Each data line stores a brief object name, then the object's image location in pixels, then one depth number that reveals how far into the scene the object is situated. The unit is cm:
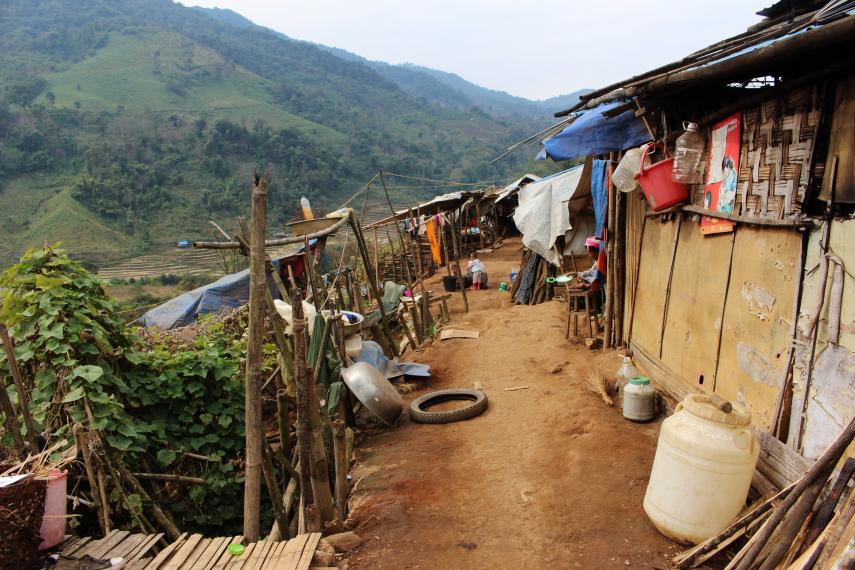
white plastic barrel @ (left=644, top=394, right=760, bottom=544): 322
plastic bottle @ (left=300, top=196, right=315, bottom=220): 950
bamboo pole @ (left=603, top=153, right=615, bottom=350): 736
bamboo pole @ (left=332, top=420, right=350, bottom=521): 470
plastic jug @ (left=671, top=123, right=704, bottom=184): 487
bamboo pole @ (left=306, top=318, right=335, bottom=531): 409
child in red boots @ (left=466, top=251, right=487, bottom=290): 1627
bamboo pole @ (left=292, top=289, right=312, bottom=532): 394
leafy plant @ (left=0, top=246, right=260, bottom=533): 453
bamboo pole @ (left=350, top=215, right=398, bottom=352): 804
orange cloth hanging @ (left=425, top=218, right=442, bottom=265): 2173
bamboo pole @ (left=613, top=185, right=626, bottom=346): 724
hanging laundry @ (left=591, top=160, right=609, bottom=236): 780
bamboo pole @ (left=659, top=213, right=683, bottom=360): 545
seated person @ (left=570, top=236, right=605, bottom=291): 877
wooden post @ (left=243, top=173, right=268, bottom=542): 331
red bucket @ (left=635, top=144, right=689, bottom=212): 517
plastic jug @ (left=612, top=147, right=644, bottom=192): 580
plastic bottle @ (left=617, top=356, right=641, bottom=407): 609
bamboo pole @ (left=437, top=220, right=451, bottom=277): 2081
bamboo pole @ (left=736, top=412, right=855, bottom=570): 250
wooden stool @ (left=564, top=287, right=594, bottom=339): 870
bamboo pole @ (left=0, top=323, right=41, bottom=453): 396
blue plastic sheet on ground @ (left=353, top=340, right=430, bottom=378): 776
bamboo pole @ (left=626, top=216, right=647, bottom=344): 661
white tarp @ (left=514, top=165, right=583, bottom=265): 1149
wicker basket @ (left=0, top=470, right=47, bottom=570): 309
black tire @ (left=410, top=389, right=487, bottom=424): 659
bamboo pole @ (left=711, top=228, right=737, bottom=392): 430
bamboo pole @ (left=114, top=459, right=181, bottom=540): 456
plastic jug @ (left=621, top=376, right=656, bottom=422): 546
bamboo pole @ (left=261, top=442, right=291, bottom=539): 394
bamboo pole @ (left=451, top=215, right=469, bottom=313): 1343
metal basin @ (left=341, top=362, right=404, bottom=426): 643
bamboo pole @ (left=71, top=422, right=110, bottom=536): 410
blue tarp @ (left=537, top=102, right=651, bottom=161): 589
